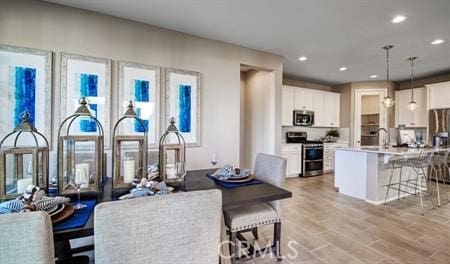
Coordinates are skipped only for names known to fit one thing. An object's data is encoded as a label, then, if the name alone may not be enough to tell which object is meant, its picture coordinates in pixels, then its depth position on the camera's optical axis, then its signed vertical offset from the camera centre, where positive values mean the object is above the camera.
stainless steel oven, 5.50 -0.71
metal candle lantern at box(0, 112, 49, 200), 1.28 -0.26
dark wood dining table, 1.04 -0.46
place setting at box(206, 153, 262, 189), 1.84 -0.43
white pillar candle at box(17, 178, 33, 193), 1.35 -0.35
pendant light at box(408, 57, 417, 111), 4.18 +1.44
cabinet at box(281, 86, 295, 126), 5.50 +0.68
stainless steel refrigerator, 4.87 +0.10
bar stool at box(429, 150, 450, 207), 3.67 -0.44
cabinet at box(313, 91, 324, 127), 6.06 +0.67
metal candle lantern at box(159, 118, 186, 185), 1.68 -0.28
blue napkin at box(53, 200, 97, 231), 1.07 -0.48
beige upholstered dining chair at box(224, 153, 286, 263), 1.80 -0.72
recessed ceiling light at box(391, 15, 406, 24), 2.65 +1.42
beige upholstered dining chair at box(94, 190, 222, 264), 0.84 -0.42
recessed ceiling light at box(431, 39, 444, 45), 3.33 +1.43
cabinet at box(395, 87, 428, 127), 5.52 +0.60
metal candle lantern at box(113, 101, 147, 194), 1.49 -0.24
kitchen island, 3.53 -0.71
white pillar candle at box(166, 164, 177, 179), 1.72 -0.33
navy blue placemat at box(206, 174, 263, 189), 1.77 -0.45
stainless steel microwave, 5.69 +0.37
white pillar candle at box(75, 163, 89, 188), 1.45 -0.31
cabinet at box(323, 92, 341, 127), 6.30 +0.68
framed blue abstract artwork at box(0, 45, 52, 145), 2.29 +0.47
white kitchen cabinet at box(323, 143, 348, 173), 5.87 -0.69
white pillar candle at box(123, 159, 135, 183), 1.57 -0.29
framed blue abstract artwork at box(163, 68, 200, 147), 3.13 +0.43
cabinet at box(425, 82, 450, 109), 4.94 +0.88
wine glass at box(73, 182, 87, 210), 1.29 -0.46
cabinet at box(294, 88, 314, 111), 5.70 +0.88
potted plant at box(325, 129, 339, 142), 6.37 -0.08
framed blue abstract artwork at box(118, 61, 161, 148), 2.83 +0.49
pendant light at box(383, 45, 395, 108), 3.87 +0.57
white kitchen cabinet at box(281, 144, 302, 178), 5.35 -0.68
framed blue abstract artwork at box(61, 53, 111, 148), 2.54 +0.51
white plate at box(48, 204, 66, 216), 1.14 -0.44
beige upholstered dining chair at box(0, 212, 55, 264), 0.70 -0.36
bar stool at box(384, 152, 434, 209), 3.48 -0.85
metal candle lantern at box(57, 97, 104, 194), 1.39 -0.26
